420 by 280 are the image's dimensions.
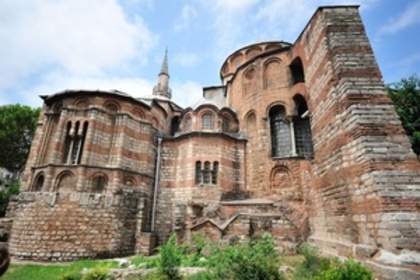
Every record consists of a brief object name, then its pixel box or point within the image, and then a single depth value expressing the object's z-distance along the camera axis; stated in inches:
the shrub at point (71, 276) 248.1
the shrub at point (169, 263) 265.6
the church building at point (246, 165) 261.0
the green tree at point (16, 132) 874.8
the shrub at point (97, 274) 253.6
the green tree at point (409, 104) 453.4
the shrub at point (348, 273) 175.9
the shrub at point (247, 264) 214.4
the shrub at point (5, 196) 782.3
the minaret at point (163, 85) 1284.4
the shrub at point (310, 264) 255.0
